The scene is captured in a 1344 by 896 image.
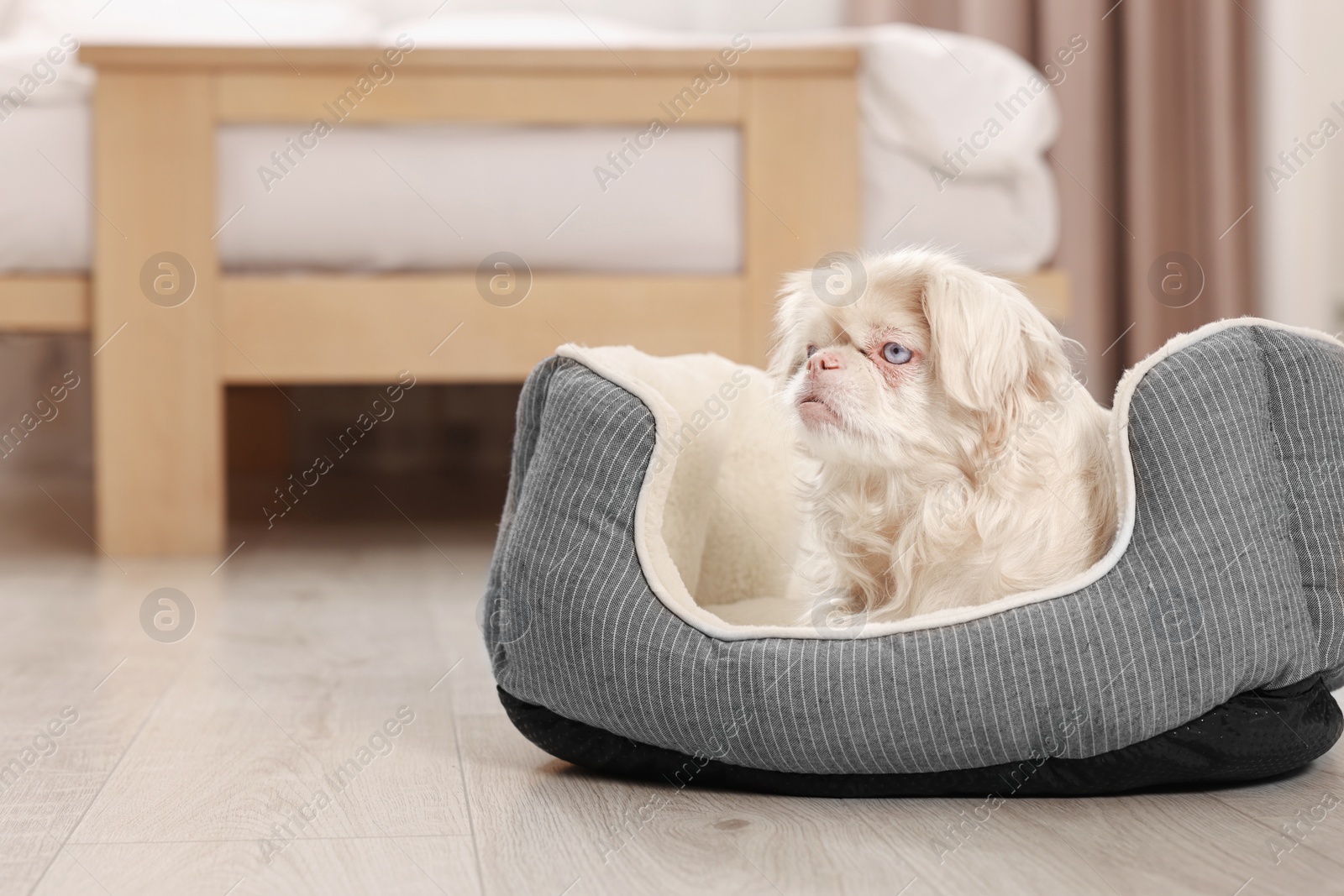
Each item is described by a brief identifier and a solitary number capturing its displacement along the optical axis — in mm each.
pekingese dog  983
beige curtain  2996
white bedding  2092
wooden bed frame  2102
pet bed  888
